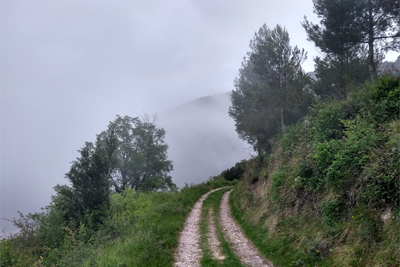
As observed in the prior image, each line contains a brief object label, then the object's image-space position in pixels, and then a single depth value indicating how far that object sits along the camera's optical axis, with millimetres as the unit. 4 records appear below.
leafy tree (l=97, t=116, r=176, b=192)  35406
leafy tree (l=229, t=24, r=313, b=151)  21328
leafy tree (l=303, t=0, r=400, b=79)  15549
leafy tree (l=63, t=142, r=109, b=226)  19469
